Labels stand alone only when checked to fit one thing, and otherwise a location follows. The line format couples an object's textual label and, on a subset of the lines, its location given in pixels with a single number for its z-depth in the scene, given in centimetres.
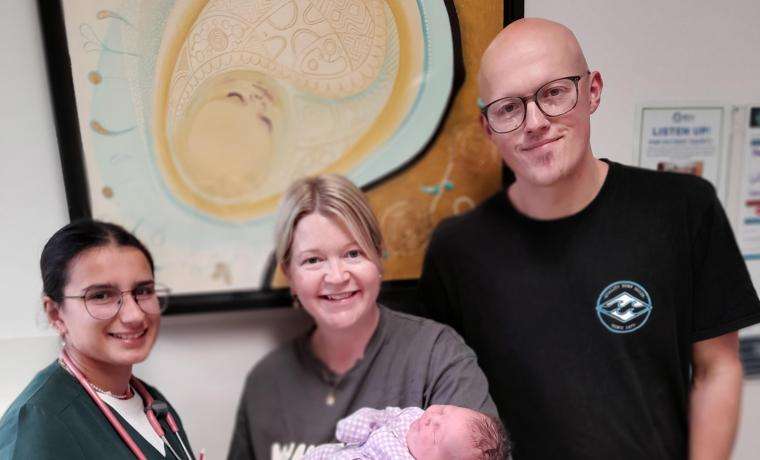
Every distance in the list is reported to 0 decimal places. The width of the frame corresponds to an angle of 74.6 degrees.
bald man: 98
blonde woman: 98
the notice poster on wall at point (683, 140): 111
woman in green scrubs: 80
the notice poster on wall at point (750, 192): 118
